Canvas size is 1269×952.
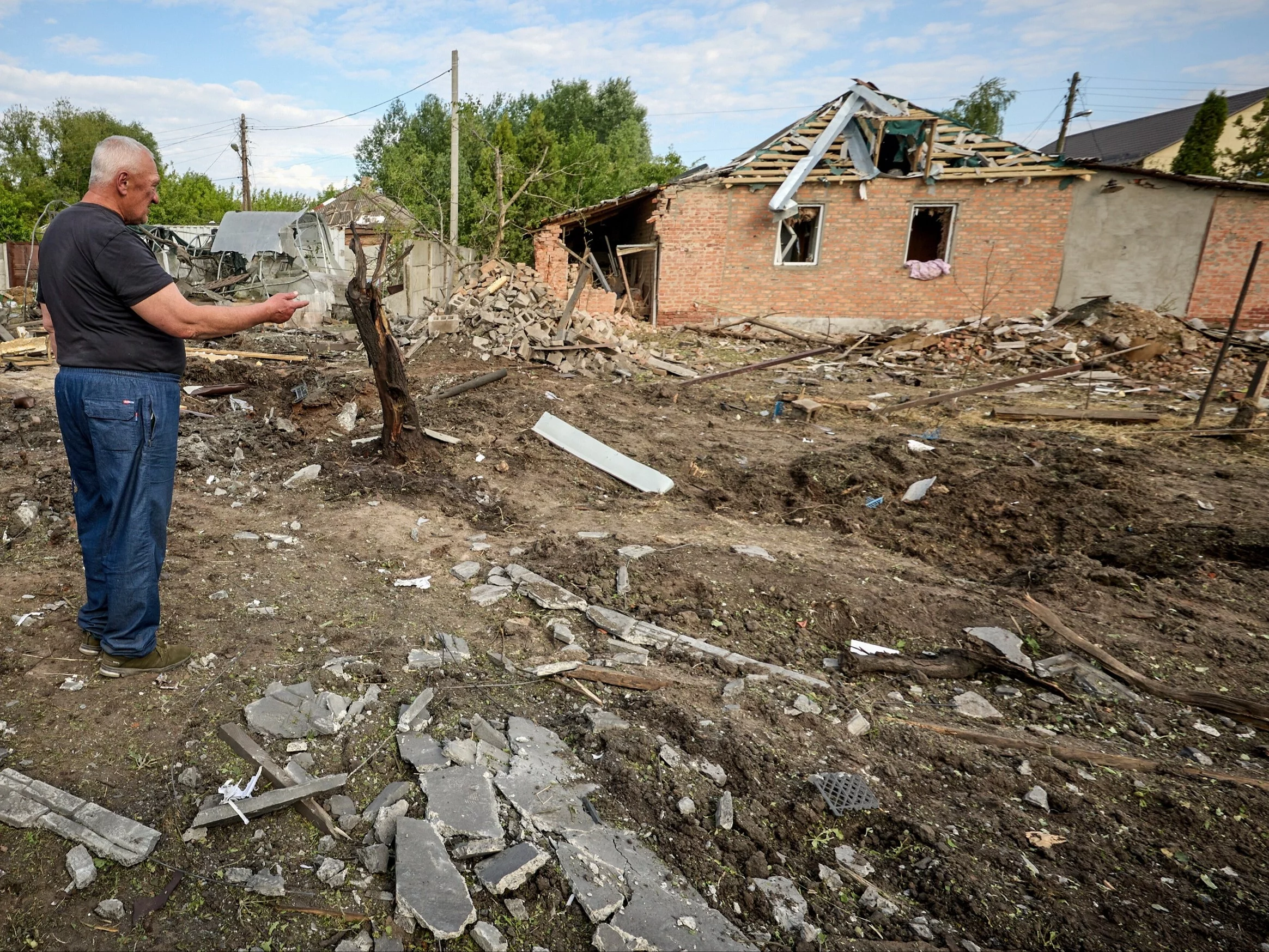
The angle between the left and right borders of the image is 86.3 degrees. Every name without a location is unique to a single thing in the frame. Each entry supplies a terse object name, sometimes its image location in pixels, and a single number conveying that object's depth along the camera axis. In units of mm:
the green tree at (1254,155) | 18844
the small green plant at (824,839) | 2242
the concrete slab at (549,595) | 3695
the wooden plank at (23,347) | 10945
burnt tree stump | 5391
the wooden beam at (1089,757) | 2594
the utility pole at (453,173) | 16234
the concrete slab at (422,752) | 2357
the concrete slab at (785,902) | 1944
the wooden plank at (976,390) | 8766
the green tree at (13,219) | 26828
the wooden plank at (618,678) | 3010
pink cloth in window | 14852
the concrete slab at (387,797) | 2160
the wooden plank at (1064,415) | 8344
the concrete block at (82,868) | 1858
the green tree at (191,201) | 32469
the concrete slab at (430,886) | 1804
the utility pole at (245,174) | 29969
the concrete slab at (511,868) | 1924
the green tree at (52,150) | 31297
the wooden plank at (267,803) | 2068
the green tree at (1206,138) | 21922
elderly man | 2436
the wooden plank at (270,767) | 2109
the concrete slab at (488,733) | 2533
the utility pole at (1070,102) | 33281
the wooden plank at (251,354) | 11219
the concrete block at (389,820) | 2076
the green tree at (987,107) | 34500
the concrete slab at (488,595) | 3709
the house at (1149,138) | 32656
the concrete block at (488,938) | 1774
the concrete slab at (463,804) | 2100
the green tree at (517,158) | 19172
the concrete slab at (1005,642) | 3377
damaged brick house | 14227
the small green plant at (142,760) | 2285
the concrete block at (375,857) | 1972
